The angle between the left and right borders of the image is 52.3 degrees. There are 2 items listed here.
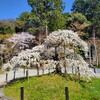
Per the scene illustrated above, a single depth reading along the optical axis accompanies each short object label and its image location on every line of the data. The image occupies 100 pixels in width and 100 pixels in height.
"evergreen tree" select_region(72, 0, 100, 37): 17.65
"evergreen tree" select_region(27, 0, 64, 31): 14.72
